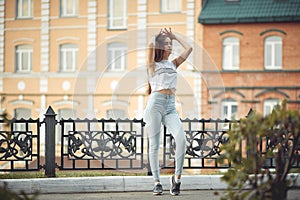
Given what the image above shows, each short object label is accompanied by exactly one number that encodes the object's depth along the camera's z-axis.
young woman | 10.28
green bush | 6.20
